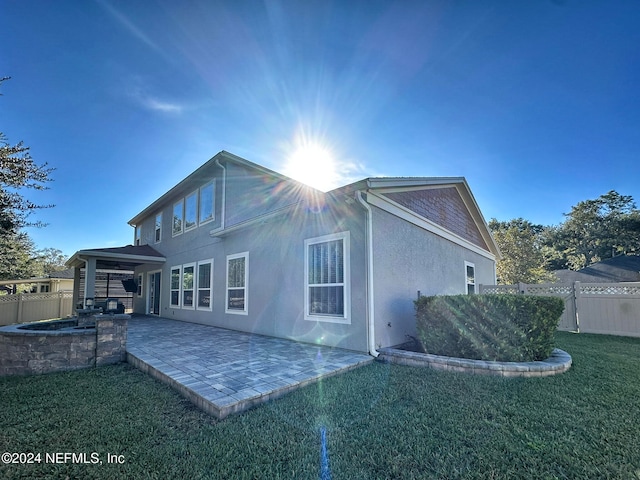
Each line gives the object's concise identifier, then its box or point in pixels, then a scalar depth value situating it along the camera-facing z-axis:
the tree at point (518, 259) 19.89
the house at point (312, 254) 6.04
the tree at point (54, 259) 41.80
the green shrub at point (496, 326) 4.97
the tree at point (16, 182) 9.26
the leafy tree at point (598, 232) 27.19
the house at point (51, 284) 18.97
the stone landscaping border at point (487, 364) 4.55
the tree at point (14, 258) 11.51
